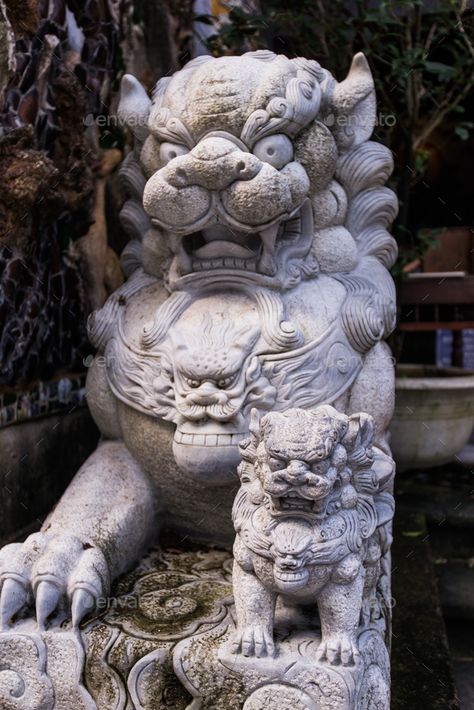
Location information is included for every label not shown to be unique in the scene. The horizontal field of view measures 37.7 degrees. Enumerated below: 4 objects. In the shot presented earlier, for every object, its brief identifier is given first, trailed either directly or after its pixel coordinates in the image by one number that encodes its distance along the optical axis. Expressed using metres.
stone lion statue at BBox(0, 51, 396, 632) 1.90
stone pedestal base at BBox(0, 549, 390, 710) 1.56
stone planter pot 3.94
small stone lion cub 1.51
